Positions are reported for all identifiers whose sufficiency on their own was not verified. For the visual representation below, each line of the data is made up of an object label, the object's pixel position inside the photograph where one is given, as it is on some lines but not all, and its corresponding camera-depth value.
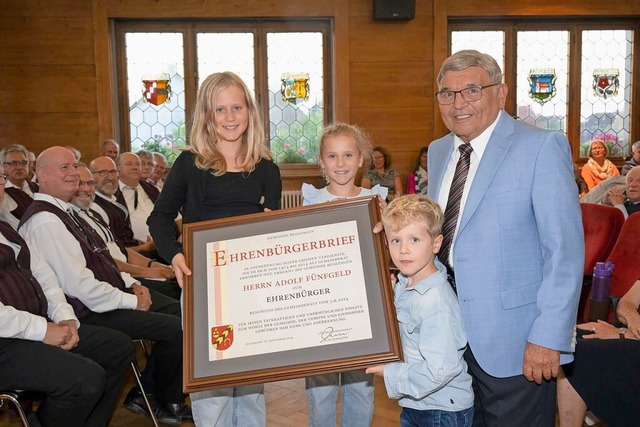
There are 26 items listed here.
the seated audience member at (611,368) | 2.38
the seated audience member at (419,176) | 8.24
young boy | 1.71
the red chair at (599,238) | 3.58
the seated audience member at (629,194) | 4.54
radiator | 8.55
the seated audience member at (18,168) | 5.22
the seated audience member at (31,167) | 5.77
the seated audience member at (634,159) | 7.75
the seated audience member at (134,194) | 5.46
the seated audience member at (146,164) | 6.76
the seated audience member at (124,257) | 3.99
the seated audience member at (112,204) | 4.79
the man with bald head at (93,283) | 3.16
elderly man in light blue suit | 1.68
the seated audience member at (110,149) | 7.18
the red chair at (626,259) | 3.21
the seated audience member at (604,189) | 5.32
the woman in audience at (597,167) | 8.50
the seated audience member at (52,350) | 2.58
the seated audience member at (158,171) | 6.84
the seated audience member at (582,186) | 7.55
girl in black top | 2.15
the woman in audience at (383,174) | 8.24
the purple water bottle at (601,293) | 3.03
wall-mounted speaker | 8.34
